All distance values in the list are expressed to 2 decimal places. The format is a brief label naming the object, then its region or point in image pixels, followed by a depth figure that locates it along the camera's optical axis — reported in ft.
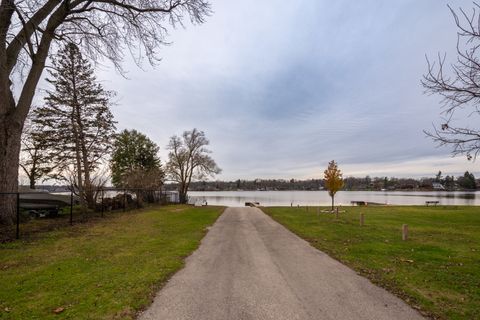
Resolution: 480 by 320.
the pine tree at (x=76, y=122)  76.18
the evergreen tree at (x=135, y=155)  147.54
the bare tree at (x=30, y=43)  36.91
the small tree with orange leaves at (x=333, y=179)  96.63
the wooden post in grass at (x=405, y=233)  39.26
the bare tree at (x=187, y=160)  172.04
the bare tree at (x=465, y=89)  19.35
